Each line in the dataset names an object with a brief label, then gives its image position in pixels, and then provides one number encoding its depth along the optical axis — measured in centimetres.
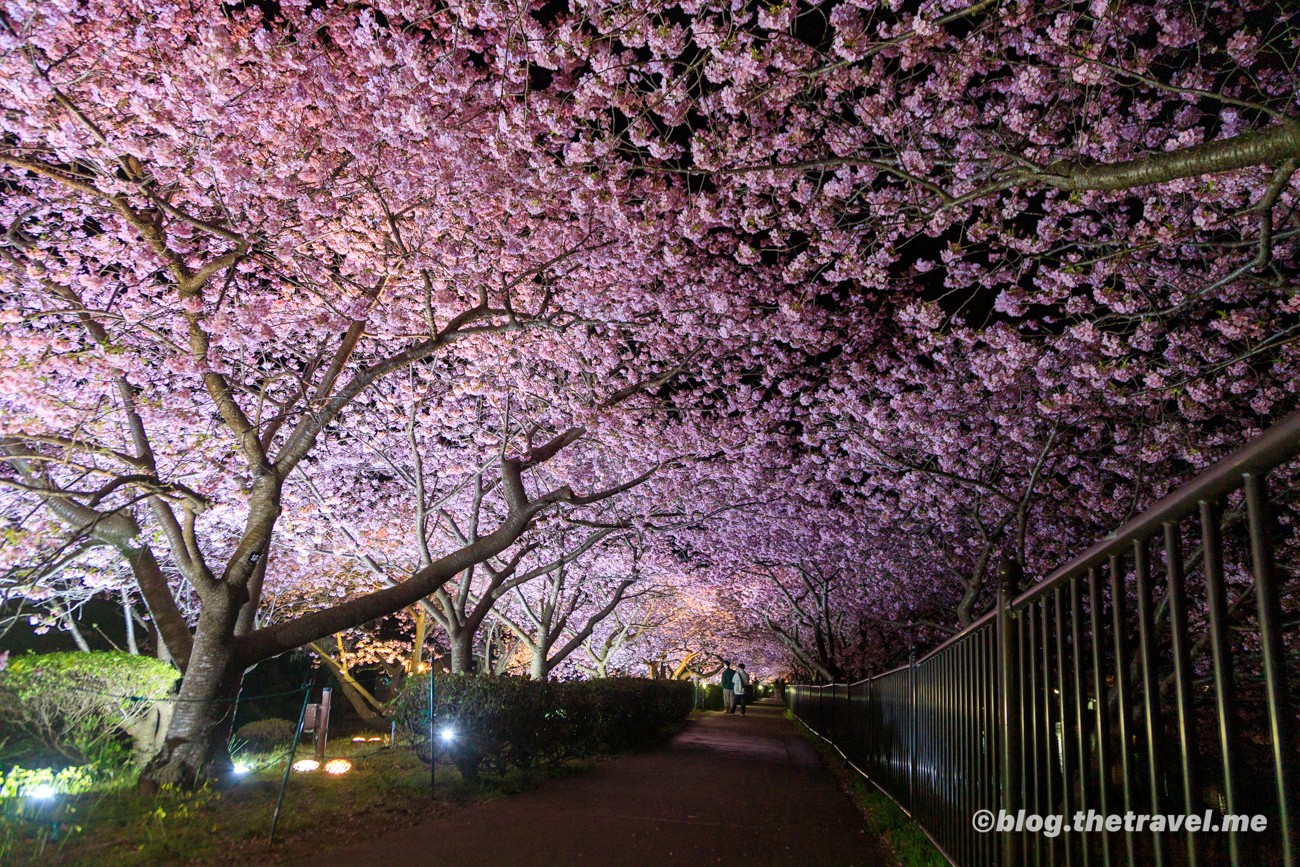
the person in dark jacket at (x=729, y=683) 3209
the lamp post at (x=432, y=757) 875
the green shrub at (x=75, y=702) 818
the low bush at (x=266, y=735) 1526
